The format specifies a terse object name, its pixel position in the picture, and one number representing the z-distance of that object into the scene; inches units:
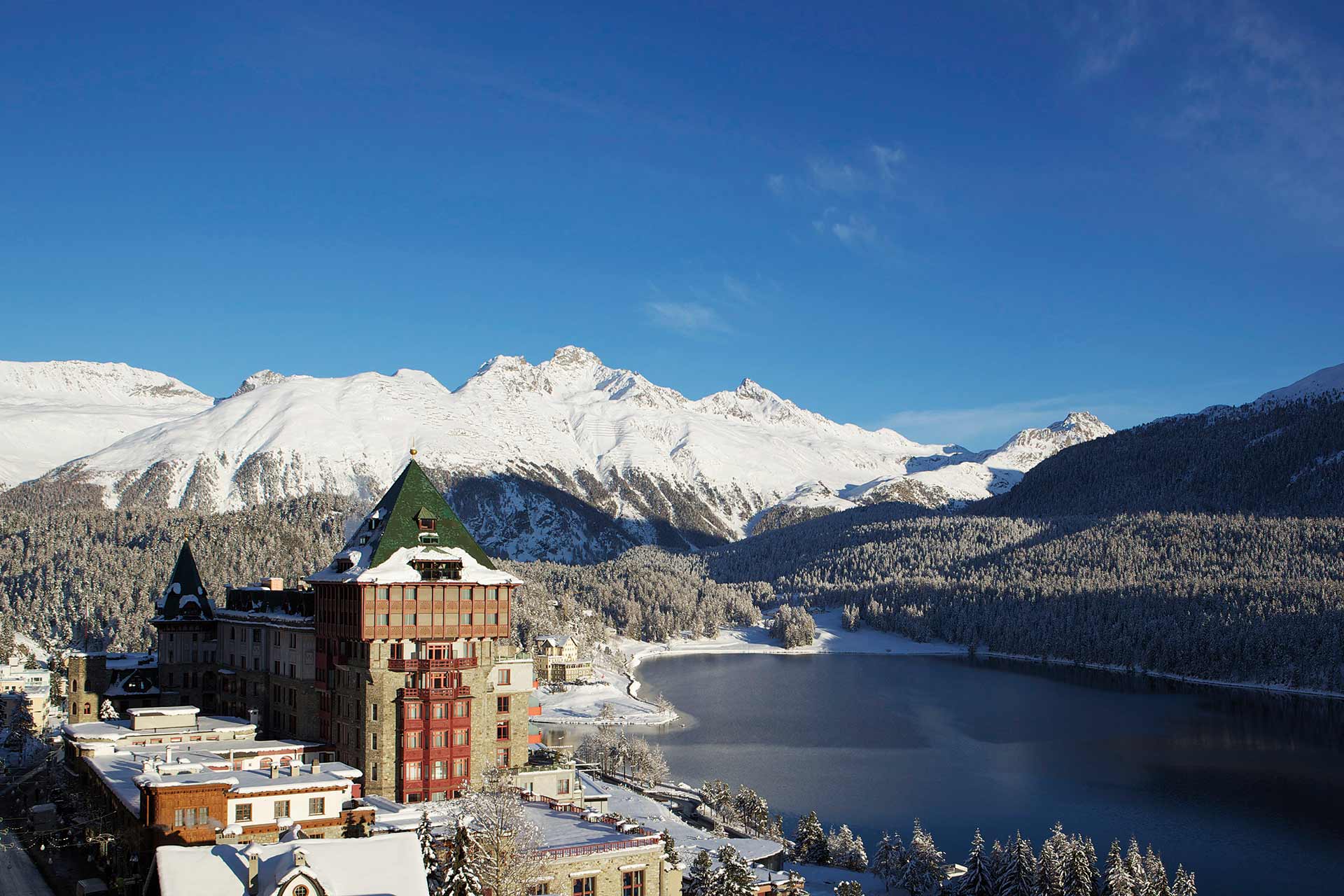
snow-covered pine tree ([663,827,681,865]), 2174.0
